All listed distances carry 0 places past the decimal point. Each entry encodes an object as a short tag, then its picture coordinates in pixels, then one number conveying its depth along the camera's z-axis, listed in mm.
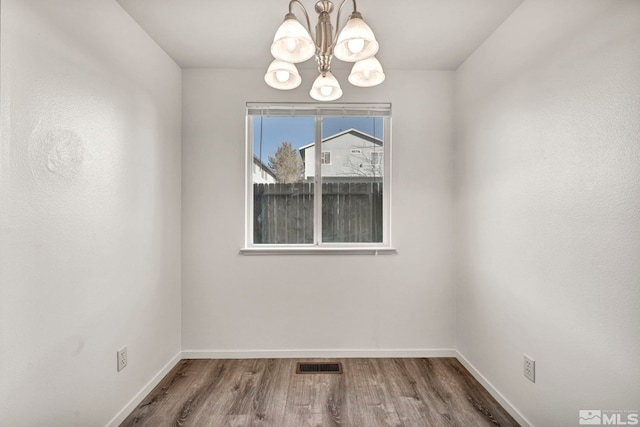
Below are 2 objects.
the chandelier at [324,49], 1229
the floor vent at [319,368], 2609
